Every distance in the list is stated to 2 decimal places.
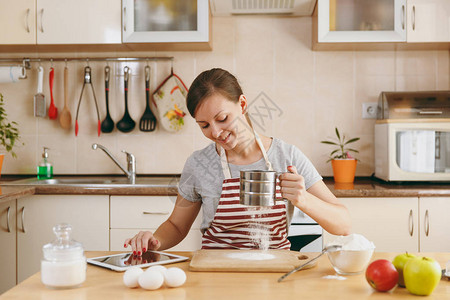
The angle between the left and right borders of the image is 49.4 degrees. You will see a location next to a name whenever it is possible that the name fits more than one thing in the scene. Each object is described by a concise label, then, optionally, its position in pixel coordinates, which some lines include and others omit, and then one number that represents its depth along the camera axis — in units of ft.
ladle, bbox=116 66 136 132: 9.96
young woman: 5.15
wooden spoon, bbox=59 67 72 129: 10.02
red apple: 3.36
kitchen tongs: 9.93
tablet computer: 4.10
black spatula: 9.91
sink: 9.30
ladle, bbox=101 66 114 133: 9.97
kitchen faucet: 9.53
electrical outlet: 9.93
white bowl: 3.75
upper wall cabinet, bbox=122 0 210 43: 9.02
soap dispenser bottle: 9.83
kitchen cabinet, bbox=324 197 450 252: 7.91
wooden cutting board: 3.94
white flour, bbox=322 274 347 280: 3.74
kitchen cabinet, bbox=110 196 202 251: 8.17
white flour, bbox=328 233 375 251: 3.76
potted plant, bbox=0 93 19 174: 9.08
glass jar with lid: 3.40
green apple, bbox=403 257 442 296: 3.24
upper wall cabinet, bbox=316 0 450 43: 8.84
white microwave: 8.55
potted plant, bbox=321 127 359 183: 9.09
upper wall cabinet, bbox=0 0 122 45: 9.05
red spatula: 10.00
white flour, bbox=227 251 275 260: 4.21
